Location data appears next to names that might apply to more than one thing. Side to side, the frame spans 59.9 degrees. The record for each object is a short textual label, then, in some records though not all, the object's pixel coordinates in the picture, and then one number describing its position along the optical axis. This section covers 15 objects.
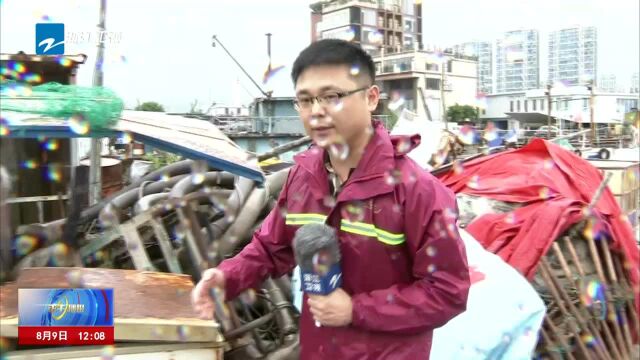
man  1.59
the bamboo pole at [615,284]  4.45
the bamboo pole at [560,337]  3.95
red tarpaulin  4.20
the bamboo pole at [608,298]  4.37
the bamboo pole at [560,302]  4.06
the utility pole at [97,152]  4.14
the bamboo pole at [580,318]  4.13
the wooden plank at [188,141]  3.22
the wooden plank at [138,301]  2.17
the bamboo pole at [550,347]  3.94
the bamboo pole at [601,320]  4.30
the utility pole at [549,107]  12.77
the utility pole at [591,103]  15.39
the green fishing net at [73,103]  2.87
